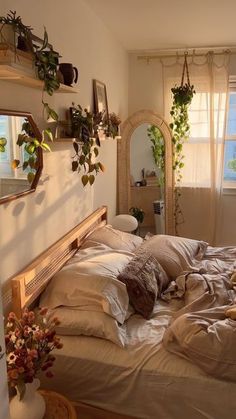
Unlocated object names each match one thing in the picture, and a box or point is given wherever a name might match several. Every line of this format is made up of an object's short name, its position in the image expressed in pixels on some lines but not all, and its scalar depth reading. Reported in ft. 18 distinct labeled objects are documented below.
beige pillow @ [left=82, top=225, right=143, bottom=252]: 8.63
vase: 4.67
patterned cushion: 6.68
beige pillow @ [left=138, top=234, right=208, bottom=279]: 8.23
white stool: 10.93
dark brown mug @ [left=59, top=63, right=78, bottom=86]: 6.42
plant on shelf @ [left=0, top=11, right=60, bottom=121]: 4.62
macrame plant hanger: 12.64
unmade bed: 5.25
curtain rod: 12.33
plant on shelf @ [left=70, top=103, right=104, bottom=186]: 7.29
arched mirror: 12.81
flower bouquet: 4.53
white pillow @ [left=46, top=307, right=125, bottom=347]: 5.78
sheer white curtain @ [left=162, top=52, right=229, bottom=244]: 12.62
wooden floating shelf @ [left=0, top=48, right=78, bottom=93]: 4.21
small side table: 4.90
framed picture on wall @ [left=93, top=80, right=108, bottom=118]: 9.33
